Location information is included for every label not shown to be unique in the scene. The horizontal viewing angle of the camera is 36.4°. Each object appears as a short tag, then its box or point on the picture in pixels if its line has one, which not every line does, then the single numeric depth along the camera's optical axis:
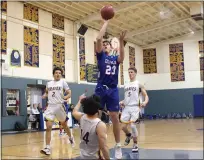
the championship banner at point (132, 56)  23.15
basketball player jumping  4.72
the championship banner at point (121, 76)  21.74
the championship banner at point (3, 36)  12.92
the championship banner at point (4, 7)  13.11
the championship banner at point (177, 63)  23.03
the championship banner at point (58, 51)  15.97
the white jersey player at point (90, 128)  3.18
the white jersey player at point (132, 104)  5.65
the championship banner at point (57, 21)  16.06
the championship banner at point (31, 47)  14.20
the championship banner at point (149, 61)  24.28
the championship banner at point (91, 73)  18.11
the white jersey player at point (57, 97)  5.83
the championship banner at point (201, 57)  22.53
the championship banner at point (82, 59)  17.61
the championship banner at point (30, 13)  14.34
